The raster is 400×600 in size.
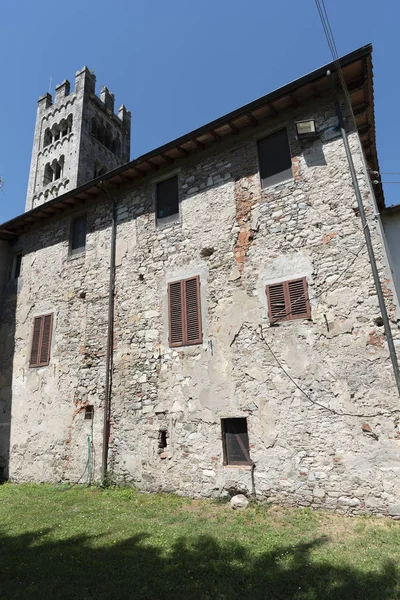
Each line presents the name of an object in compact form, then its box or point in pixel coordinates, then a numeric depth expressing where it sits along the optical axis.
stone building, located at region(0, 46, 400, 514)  6.38
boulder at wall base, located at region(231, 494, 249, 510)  6.49
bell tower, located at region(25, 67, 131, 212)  24.47
